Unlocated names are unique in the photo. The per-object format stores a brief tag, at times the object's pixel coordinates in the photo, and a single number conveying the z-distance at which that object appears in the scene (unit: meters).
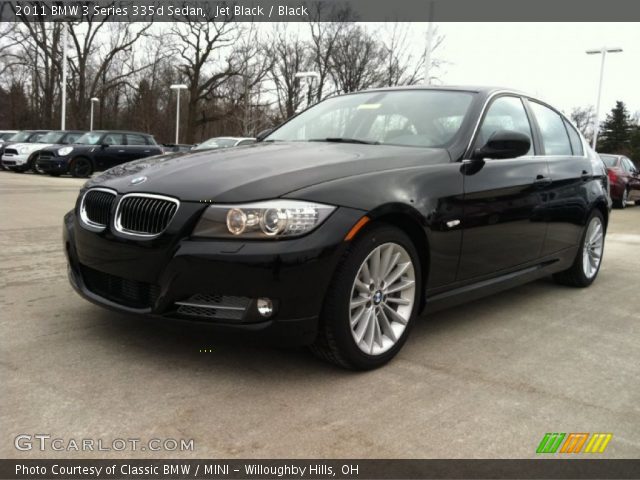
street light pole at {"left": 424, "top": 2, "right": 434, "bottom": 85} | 17.70
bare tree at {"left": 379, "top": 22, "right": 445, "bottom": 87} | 37.75
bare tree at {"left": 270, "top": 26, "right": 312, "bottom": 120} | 42.53
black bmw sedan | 2.73
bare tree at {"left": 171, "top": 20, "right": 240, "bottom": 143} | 41.56
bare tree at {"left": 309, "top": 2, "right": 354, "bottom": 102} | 41.22
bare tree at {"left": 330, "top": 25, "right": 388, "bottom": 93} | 39.03
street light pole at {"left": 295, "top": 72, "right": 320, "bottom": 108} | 41.98
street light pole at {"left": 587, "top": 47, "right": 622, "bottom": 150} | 28.62
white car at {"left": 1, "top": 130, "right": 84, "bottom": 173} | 20.83
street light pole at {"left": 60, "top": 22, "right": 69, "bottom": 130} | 29.08
